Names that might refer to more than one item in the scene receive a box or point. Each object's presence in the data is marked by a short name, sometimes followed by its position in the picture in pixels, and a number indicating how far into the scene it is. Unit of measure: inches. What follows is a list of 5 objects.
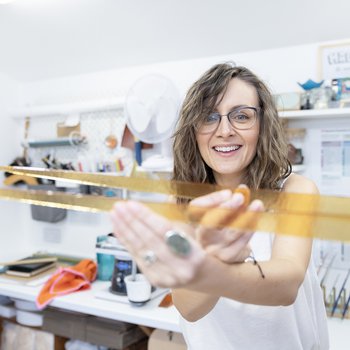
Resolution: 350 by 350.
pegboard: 82.4
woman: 31.5
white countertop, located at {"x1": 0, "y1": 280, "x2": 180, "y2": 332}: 56.3
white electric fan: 67.8
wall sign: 61.4
